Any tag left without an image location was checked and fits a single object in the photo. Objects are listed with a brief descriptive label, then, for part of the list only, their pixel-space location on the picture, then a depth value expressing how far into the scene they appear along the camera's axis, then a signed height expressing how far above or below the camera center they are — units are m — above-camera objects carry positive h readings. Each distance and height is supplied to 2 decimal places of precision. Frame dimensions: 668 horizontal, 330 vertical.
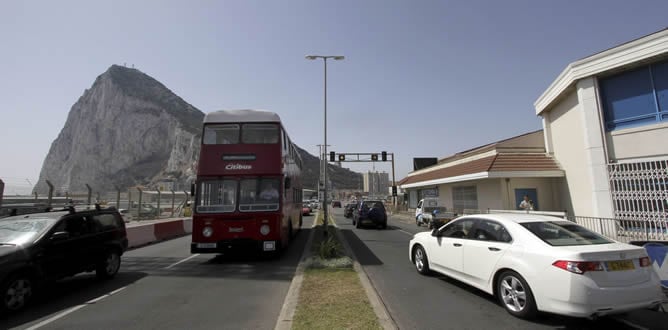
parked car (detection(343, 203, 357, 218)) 32.16 -0.81
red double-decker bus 8.98 +0.60
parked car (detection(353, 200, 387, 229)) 19.73 -0.73
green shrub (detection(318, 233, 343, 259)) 8.68 -1.31
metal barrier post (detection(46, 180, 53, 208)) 12.65 +0.52
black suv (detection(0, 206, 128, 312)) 5.16 -0.83
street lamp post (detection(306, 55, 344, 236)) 16.27 +7.61
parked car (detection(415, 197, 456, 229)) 17.84 -0.60
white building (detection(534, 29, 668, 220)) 10.45 +2.71
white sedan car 3.99 -0.93
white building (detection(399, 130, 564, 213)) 16.08 +1.41
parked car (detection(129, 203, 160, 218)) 25.86 -0.60
